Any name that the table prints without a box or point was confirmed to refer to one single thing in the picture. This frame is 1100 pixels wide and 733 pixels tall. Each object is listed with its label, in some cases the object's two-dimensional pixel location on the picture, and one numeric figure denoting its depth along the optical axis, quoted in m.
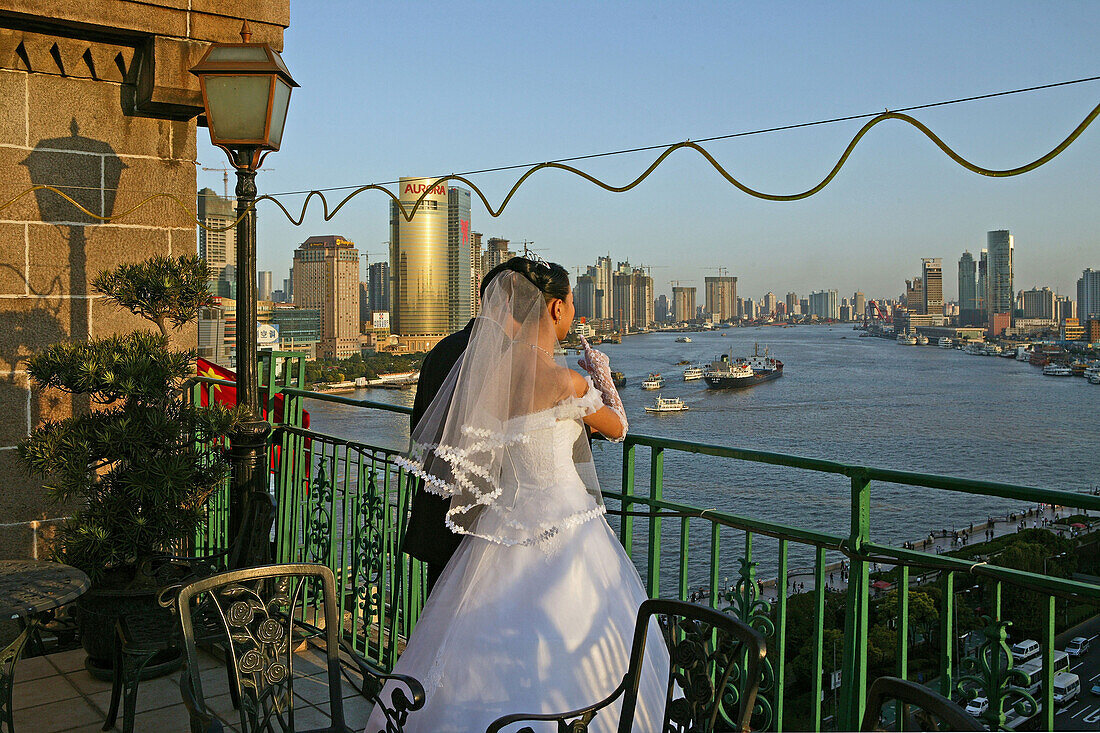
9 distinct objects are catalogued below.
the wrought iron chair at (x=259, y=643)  2.05
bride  2.40
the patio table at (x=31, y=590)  2.68
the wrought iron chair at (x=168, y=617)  3.05
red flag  4.80
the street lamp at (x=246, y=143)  3.58
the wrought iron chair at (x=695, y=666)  1.64
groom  2.81
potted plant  3.55
